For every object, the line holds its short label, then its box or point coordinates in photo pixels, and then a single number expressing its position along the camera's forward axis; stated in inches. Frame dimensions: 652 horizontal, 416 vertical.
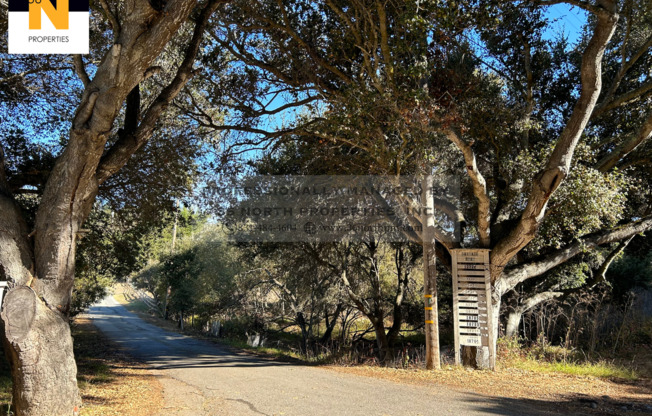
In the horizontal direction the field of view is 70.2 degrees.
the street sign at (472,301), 401.7
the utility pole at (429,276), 407.2
